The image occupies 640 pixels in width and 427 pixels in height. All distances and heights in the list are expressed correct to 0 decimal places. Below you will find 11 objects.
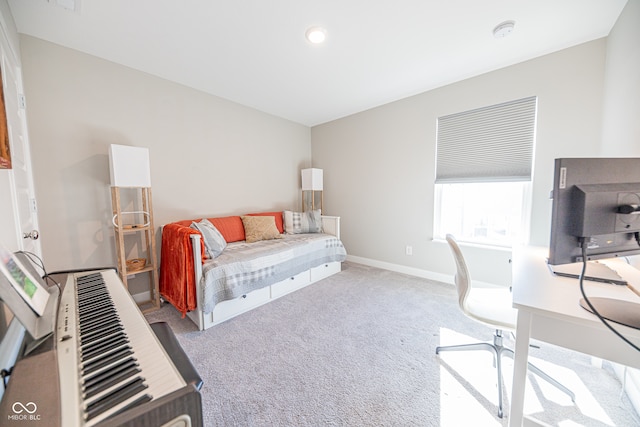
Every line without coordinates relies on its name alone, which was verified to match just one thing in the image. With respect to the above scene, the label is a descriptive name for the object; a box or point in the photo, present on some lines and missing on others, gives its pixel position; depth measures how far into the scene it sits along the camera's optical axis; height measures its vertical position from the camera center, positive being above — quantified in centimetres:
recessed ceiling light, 186 +134
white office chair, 127 -67
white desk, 76 -46
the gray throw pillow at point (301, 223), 345 -39
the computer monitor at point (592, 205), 80 -4
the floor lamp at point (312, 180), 387 +28
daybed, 201 -66
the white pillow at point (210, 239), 225 -42
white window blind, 235 +57
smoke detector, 180 +133
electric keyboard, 48 -44
